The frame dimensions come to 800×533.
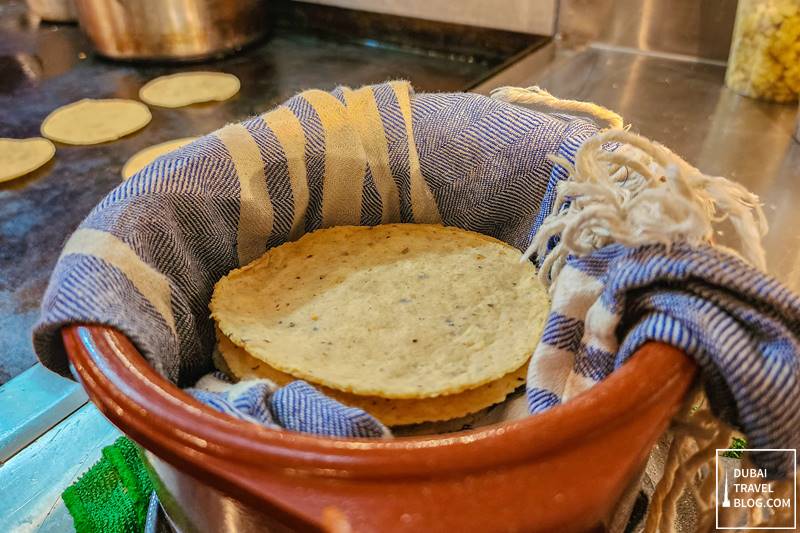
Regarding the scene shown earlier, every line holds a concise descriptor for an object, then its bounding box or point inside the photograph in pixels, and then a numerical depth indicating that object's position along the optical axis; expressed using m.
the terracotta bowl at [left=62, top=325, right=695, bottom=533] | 0.29
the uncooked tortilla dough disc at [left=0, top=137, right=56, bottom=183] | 1.12
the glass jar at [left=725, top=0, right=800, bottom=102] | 0.98
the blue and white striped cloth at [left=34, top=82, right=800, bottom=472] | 0.36
